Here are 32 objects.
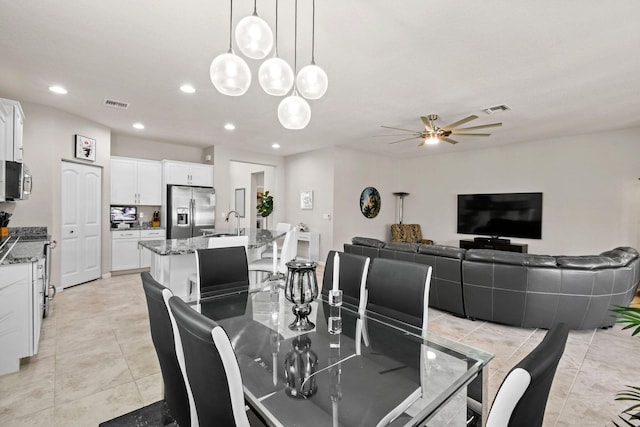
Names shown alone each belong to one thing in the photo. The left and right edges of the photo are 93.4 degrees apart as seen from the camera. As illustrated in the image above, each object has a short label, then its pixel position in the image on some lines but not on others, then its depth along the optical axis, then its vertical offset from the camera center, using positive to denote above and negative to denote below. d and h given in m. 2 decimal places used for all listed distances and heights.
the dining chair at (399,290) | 1.87 -0.52
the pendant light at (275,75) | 1.69 +0.77
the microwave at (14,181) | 3.11 +0.29
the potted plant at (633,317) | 1.09 -0.39
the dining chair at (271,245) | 4.41 -0.58
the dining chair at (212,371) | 0.84 -0.47
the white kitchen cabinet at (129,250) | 5.37 -0.74
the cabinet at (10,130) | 3.18 +0.85
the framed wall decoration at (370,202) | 7.17 +0.24
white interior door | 4.59 -0.23
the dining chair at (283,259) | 3.47 -0.60
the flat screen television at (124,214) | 5.71 -0.10
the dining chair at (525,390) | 0.62 -0.37
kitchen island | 3.06 -0.56
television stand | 5.91 -0.64
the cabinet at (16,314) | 2.23 -0.81
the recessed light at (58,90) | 3.58 +1.44
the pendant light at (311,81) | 1.76 +0.77
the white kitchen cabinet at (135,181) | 5.52 +0.53
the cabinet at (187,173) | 6.00 +0.75
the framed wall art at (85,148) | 4.67 +0.96
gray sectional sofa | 3.00 -0.74
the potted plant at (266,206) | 7.86 +0.12
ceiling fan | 4.37 +1.19
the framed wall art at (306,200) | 7.04 +0.27
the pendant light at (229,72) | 1.60 +0.74
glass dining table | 1.03 -0.66
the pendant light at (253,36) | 1.49 +0.88
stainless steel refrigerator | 5.91 -0.01
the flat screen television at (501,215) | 5.92 -0.03
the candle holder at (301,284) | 1.59 -0.39
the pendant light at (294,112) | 1.94 +0.64
